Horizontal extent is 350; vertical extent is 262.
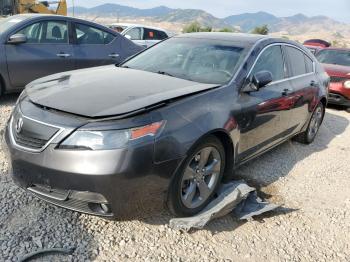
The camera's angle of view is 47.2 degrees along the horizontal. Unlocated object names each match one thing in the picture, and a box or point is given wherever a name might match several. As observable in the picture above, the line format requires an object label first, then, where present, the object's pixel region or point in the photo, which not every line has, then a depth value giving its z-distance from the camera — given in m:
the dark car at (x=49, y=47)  6.24
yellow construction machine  17.81
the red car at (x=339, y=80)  8.86
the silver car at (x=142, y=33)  13.57
